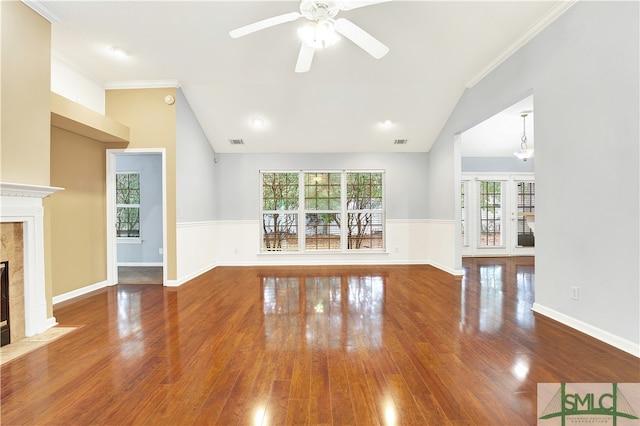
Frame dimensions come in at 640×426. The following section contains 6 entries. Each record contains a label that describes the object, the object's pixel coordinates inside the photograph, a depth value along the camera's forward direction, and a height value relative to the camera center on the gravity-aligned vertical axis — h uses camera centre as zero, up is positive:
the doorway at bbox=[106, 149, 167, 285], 5.90 +0.05
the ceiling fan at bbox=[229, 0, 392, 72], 2.12 +1.45
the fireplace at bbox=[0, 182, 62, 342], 2.41 -0.33
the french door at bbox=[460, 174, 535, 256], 6.91 -0.11
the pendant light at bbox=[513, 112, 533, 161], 5.43 +1.12
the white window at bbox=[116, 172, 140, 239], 5.99 +0.18
